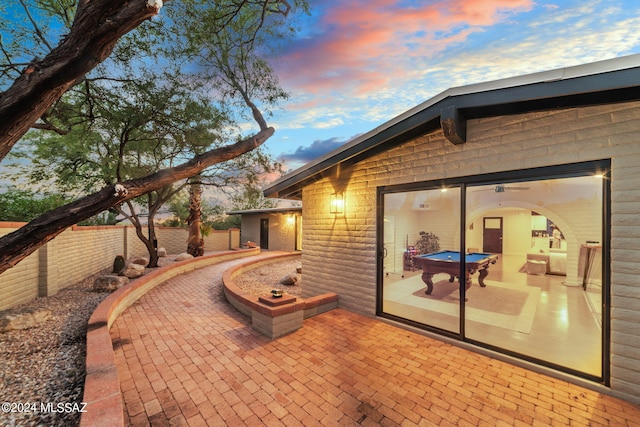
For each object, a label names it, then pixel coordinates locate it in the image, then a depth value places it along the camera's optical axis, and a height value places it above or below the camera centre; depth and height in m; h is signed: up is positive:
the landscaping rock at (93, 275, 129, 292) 6.43 -1.86
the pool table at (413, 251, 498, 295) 5.68 -1.27
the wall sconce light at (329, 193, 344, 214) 5.30 +0.20
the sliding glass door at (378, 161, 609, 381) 3.31 -1.65
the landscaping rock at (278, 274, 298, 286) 8.14 -2.20
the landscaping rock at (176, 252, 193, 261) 11.70 -2.09
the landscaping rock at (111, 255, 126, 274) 8.48 -1.80
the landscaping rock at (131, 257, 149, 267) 9.88 -1.96
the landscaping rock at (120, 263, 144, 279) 8.12 -1.96
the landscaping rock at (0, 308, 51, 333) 3.97 -1.78
